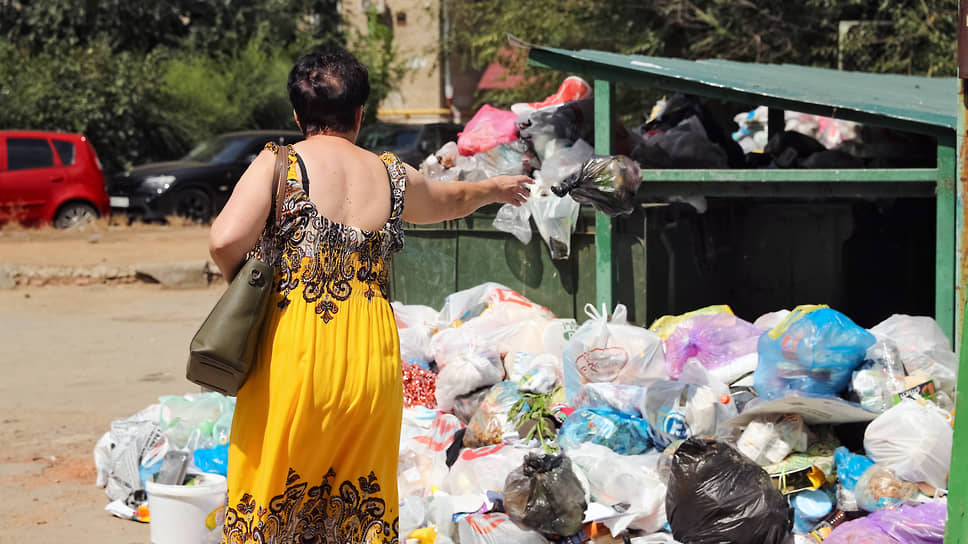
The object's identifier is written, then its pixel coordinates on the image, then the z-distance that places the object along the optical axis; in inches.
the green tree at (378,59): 986.7
